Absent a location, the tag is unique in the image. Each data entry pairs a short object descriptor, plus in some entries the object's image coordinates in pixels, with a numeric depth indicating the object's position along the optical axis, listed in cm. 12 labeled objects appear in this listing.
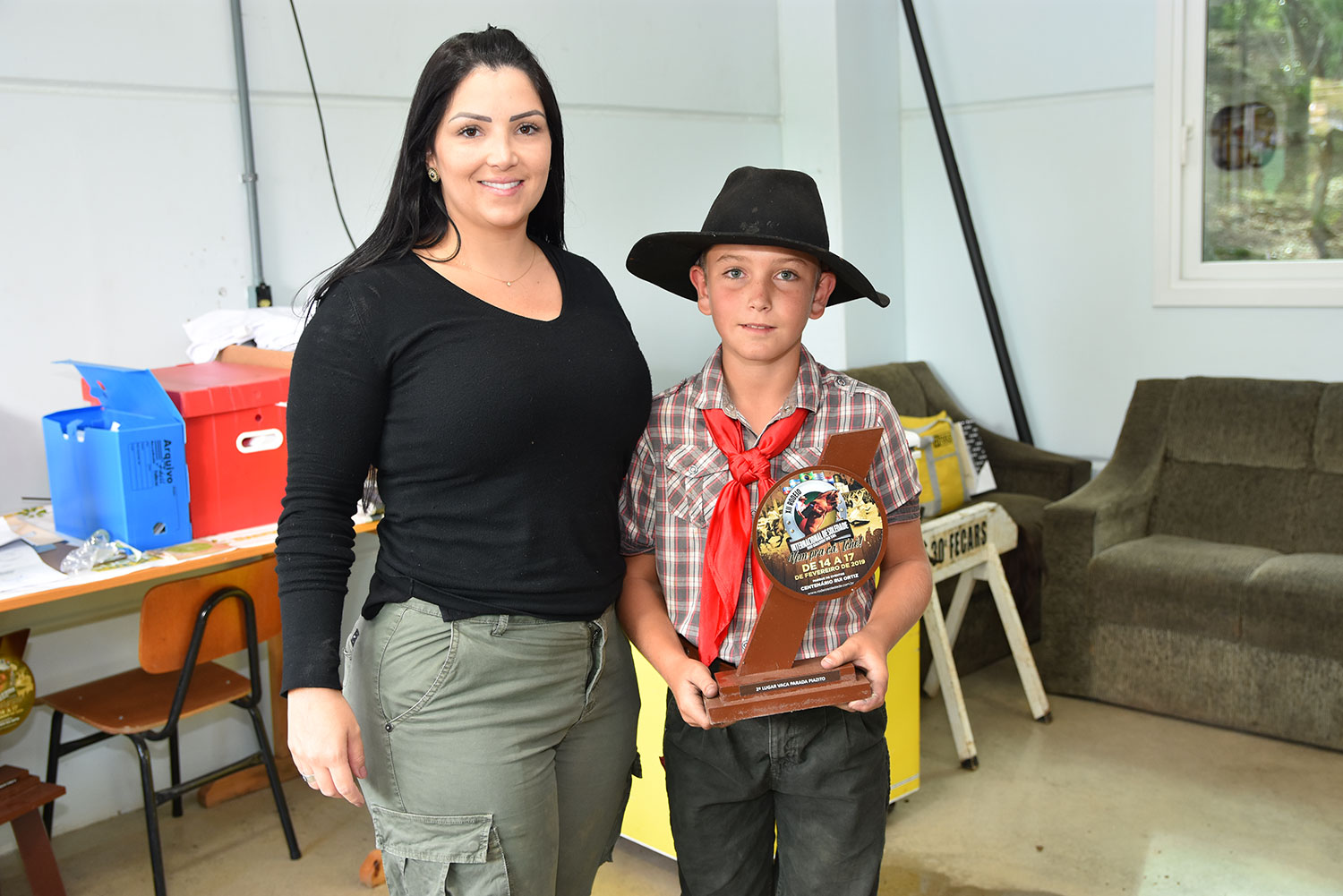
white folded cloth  269
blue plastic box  227
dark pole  425
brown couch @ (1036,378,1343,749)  295
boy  134
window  366
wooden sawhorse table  287
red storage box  239
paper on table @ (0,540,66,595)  213
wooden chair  235
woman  114
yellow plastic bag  343
